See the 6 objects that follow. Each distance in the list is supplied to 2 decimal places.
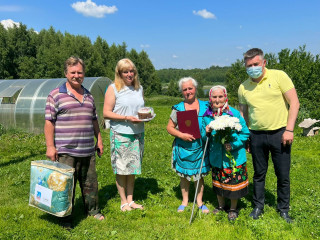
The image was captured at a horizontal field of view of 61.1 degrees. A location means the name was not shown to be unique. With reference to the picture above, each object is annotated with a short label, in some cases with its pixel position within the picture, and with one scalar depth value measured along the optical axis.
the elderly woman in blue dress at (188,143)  4.04
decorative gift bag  3.60
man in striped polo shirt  3.68
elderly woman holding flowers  3.84
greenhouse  12.55
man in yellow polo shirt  3.66
